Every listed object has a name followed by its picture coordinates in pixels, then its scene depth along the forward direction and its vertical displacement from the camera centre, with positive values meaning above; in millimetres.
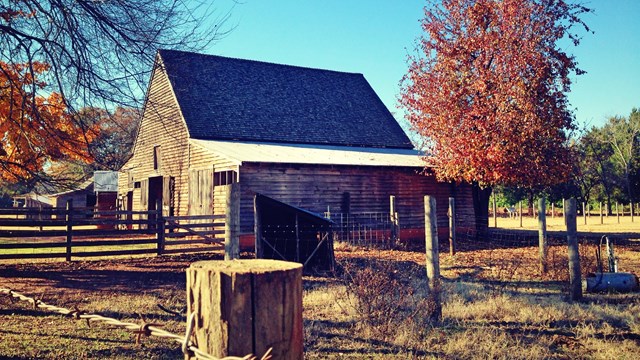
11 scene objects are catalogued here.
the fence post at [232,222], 6957 -251
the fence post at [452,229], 15055 -851
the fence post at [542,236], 11679 -870
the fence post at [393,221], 18297 -696
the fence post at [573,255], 8773 -1024
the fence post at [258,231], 11688 -667
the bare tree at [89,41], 7625 +2813
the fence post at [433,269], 7156 -1016
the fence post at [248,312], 1653 -386
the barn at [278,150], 18906 +2661
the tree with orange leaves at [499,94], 18000 +4397
